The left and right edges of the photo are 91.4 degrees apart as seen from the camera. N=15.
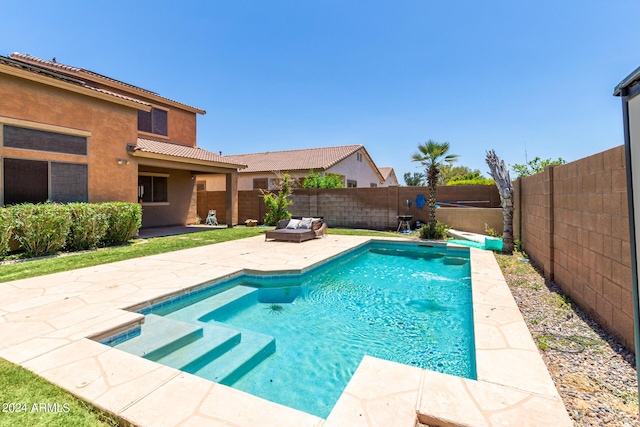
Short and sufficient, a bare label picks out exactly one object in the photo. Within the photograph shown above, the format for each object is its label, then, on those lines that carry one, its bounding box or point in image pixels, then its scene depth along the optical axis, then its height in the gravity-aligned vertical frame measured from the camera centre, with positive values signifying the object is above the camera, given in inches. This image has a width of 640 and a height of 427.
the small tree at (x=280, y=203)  602.2 +13.4
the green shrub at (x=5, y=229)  307.9 -17.8
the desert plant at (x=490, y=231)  459.6 -34.2
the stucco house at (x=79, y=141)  358.9 +96.5
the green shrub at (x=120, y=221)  409.2 -14.2
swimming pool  135.9 -69.6
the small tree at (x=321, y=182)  748.6 +67.0
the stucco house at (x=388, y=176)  1544.3 +172.2
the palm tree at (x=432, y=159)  474.0 +77.5
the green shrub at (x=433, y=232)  478.9 -35.3
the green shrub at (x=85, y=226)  368.8 -18.6
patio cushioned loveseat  464.4 -31.9
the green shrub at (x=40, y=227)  322.7 -16.9
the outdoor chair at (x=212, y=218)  749.5 -19.6
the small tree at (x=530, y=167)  693.3 +96.8
